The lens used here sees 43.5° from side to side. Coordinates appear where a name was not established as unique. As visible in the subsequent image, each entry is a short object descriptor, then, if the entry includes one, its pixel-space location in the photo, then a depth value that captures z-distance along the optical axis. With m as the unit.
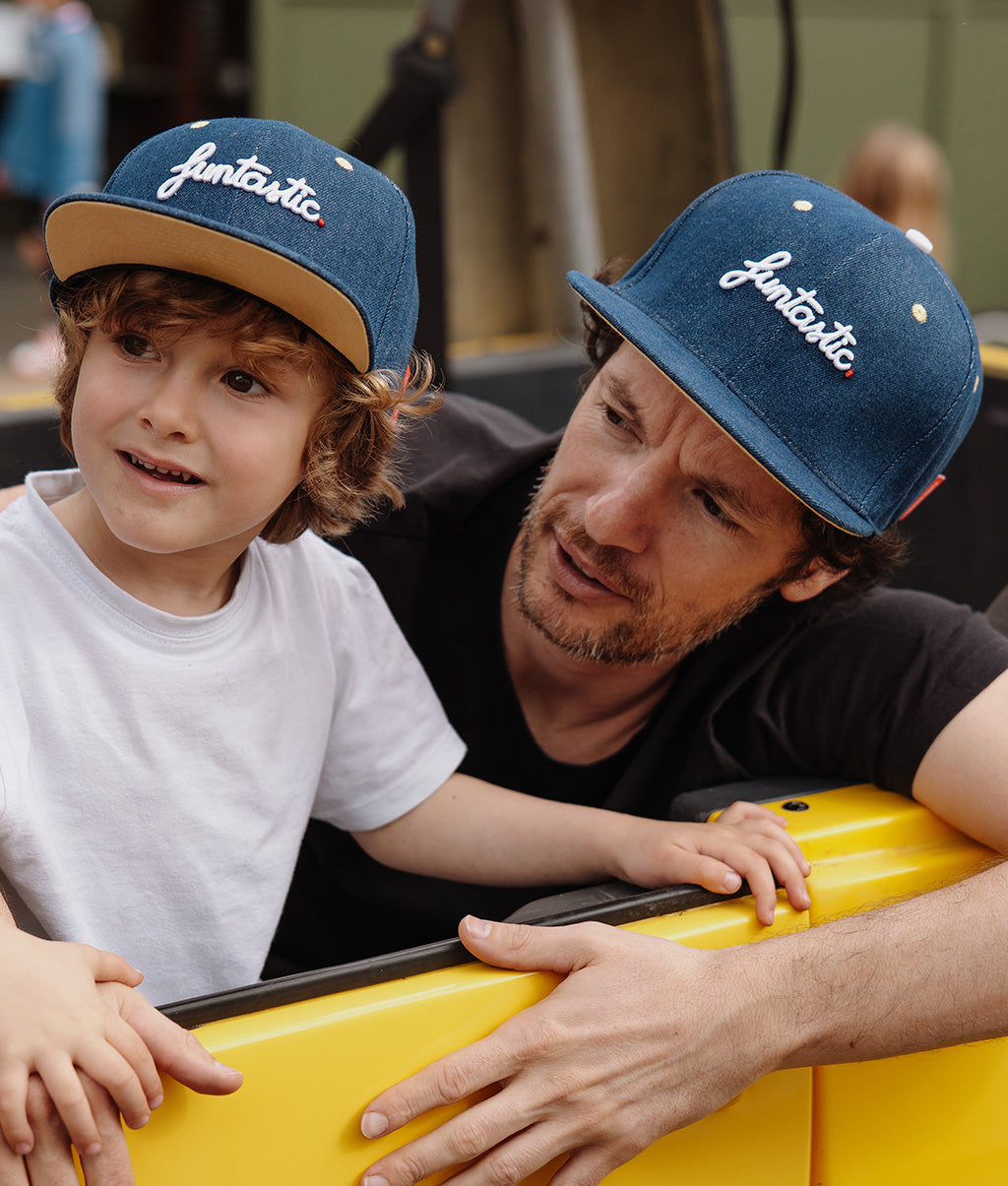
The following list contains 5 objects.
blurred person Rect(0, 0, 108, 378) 5.00
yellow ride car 0.79
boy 0.92
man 0.95
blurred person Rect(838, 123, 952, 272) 3.39
